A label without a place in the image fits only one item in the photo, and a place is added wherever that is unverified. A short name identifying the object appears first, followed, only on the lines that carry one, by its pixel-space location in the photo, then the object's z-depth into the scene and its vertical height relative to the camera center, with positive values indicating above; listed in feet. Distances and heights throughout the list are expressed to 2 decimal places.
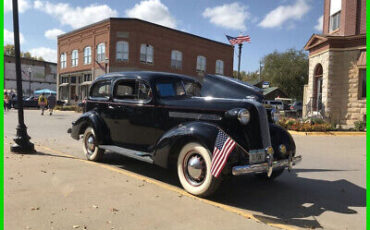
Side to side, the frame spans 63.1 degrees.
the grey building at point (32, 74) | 183.93 +17.64
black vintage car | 13.73 -1.28
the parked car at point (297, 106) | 101.83 -0.29
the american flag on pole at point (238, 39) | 62.94 +13.82
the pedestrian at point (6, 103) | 84.77 -0.52
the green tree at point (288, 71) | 144.05 +16.46
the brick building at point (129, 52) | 100.83 +19.21
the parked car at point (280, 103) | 91.94 +0.62
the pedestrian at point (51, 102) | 71.61 -0.05
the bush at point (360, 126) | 44.09 -2.93
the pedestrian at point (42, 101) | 71.50 +0.16
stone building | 53.47 +7.08
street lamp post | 21.86 -1.26
